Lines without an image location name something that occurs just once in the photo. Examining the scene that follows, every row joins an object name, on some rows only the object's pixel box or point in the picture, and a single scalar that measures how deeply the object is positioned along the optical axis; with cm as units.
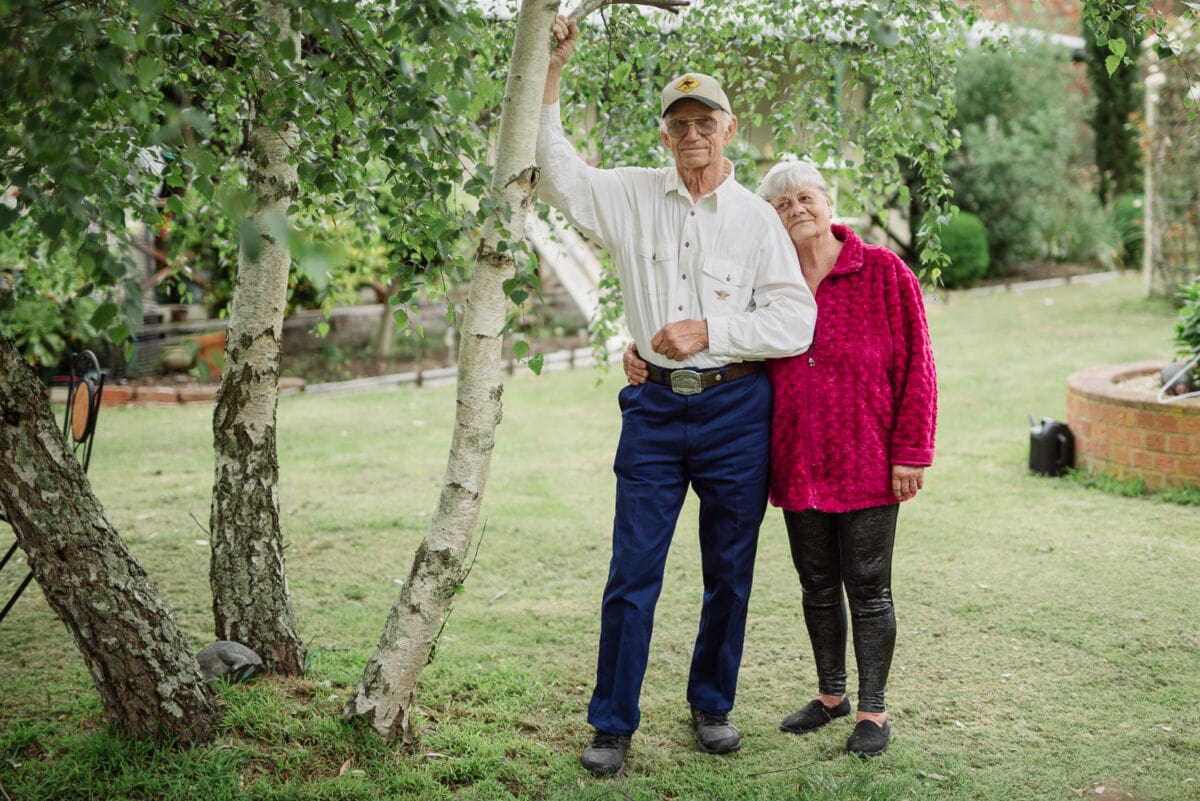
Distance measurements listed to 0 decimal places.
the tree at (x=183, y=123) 189
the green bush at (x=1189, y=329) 674
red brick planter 628
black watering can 694
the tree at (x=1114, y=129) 1755
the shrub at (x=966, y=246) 1584
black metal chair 370
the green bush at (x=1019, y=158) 1622
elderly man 331
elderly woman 337
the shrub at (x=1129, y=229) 1700
